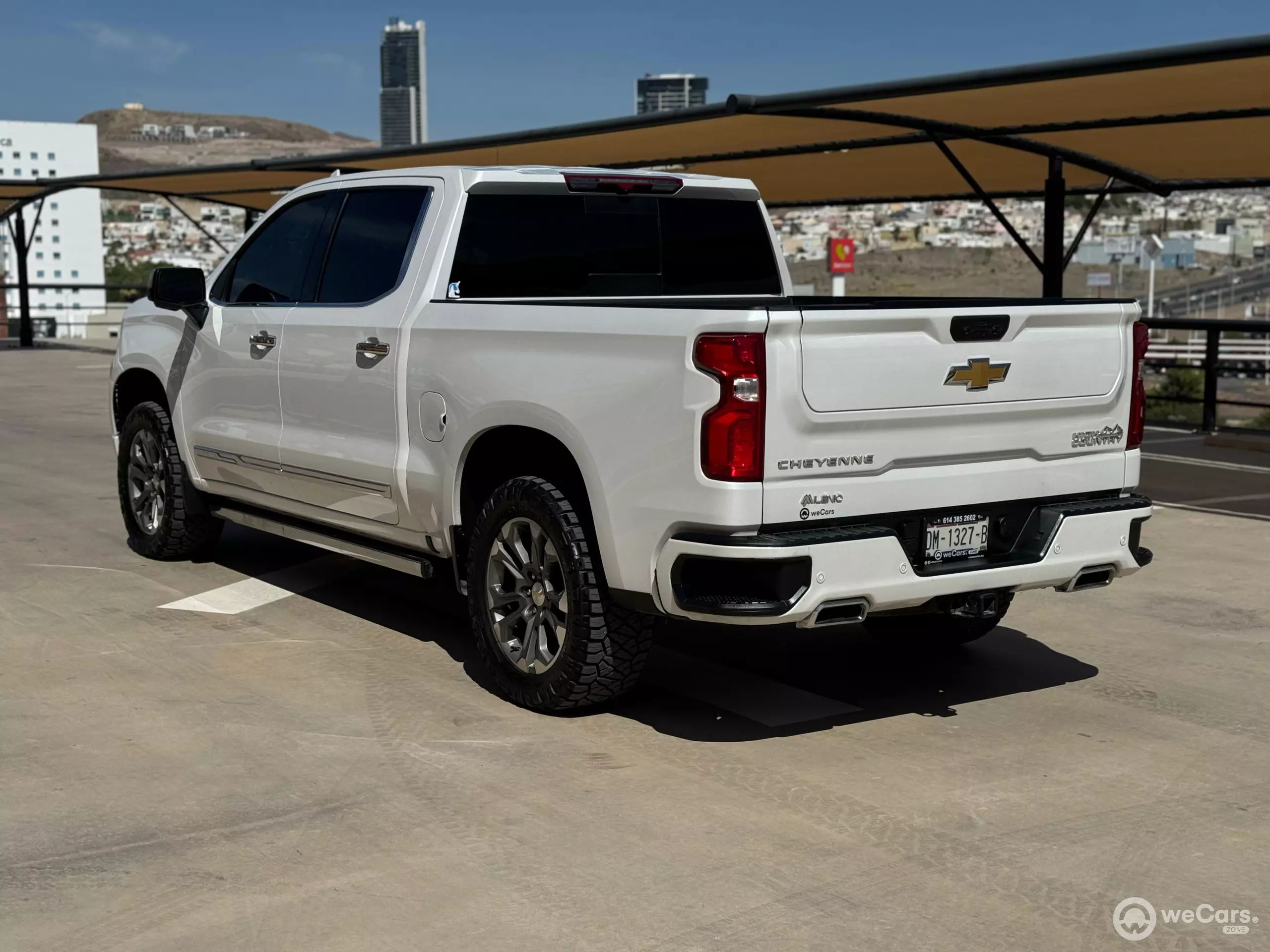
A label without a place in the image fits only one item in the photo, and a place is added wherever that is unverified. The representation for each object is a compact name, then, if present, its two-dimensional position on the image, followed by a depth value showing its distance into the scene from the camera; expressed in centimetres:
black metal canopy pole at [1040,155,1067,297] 1368
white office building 15750
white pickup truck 487
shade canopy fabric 994
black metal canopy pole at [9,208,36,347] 3036
